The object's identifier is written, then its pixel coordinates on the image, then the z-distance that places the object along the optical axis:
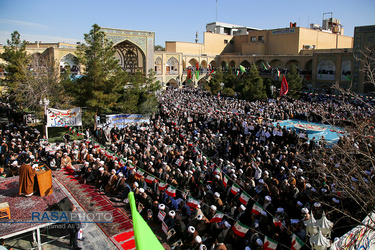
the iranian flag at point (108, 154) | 11.45
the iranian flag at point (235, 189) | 8.06
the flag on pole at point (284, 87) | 21.28
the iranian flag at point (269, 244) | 5.64
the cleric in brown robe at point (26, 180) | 7.66
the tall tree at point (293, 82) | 27.38
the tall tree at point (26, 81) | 19.36
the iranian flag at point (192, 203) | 7.26
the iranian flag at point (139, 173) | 9.14
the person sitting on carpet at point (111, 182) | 9.43
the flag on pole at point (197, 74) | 39.08
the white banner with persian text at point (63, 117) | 13.98
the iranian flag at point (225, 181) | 8.54
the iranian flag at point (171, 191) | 8.12
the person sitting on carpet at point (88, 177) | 10.28
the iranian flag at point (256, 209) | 6.96
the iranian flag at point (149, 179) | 9.11
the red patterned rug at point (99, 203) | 7.51
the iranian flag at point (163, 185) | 8.55
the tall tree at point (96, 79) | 16.32
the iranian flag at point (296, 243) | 5.61
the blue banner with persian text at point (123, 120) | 16.55
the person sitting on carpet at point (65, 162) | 11.57
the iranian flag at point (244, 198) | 7.60
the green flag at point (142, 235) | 3.26
